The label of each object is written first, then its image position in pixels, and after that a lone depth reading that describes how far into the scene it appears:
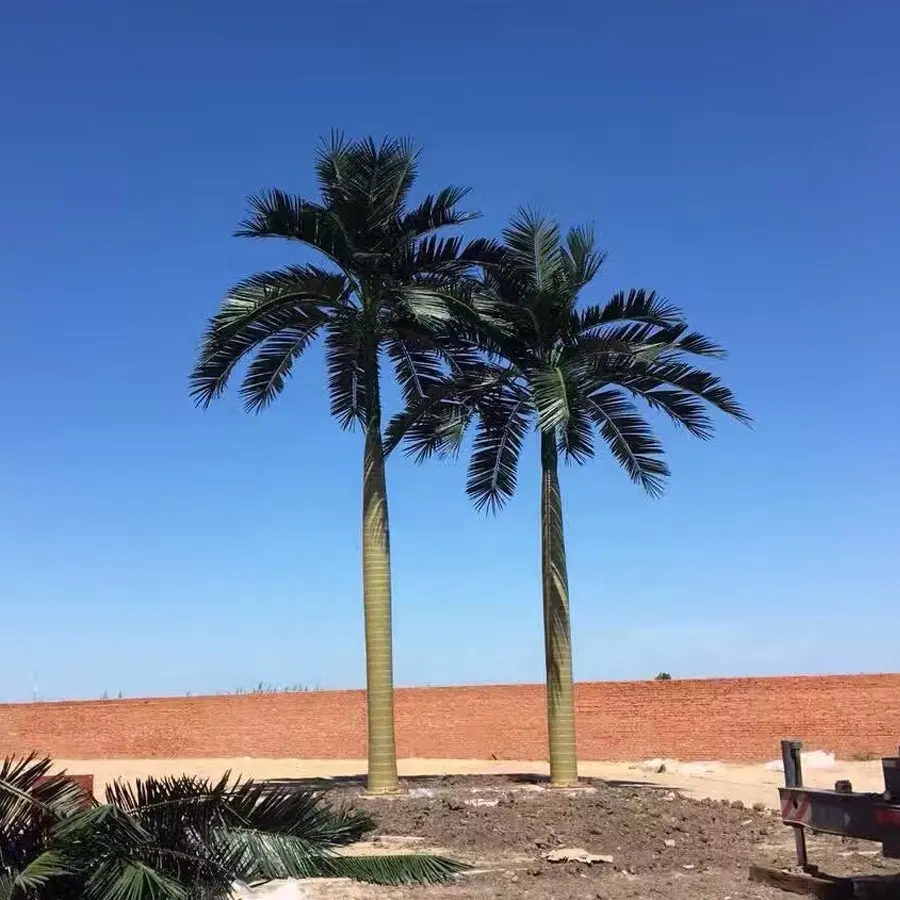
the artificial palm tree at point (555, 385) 15.77
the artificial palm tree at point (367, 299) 14.95
